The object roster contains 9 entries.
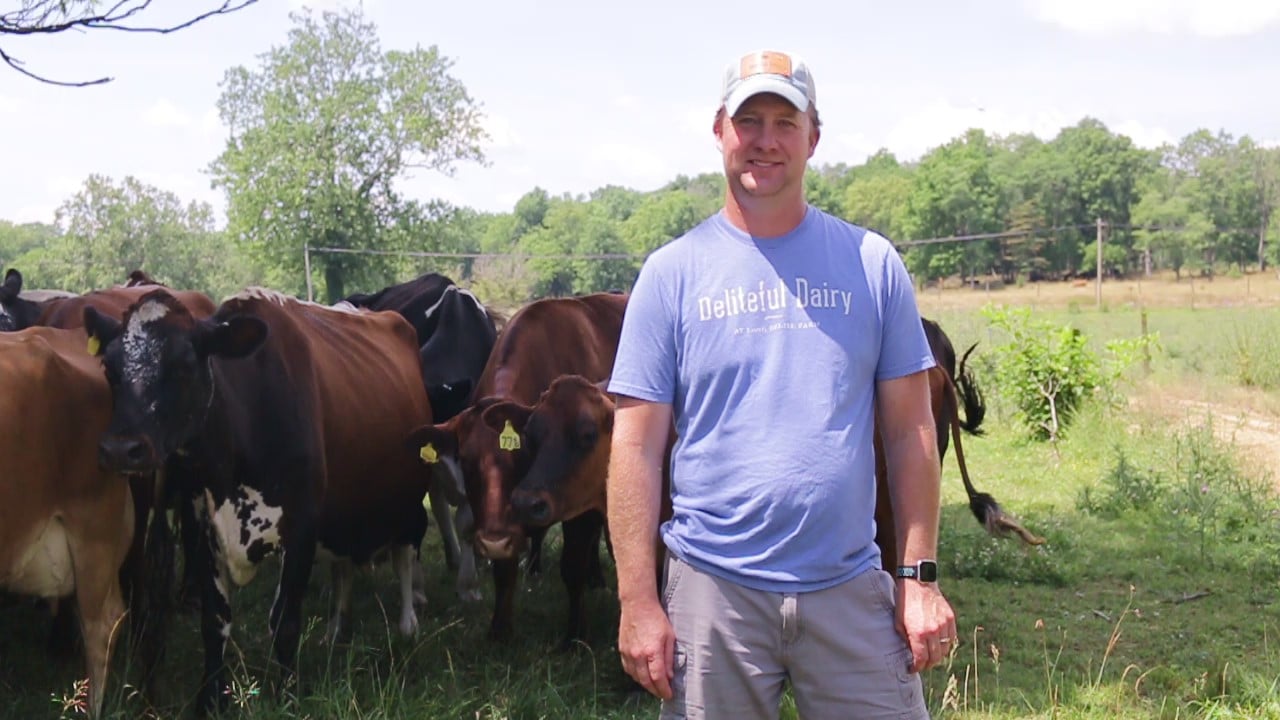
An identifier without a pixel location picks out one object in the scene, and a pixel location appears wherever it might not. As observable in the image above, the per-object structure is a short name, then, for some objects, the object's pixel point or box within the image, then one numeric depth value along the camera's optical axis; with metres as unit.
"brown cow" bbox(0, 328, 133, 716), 4.43
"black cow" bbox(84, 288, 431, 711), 4.61
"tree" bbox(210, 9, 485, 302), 45.94
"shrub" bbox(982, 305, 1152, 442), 11.99
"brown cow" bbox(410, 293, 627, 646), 5.52
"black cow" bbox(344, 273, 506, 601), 7.34
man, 2.66
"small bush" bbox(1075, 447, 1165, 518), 9.30
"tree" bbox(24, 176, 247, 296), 56.44
